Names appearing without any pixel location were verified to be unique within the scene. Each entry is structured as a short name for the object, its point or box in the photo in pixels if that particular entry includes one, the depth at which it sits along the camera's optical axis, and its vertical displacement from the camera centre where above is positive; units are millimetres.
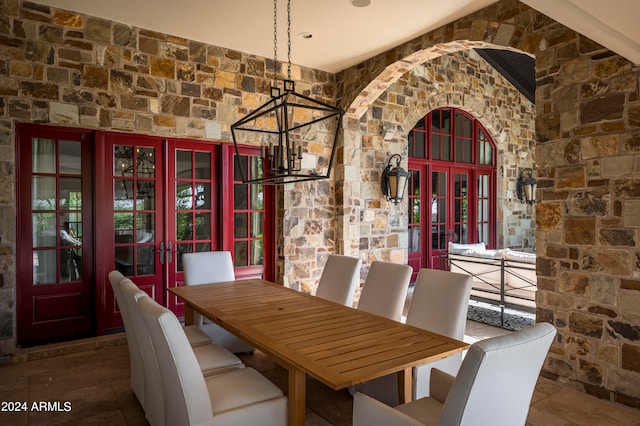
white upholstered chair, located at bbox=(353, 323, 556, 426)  1332 -597
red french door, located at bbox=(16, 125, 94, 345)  3779 -217
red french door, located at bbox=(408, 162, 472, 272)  6902 -43
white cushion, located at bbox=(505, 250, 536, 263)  4246 -499
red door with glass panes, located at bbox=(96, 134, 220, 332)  4141 +8
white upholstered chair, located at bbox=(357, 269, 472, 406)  2369 -660
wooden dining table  1826 -671
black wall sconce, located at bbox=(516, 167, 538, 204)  7704 +415
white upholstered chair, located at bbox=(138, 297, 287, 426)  1745 -864
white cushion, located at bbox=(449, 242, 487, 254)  5931 -557
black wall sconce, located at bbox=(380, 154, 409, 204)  5969 +396
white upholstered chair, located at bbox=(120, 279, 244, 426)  2105 -892
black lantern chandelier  4957 +900
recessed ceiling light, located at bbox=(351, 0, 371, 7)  3588 +1794
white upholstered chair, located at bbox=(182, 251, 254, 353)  3613 -599
